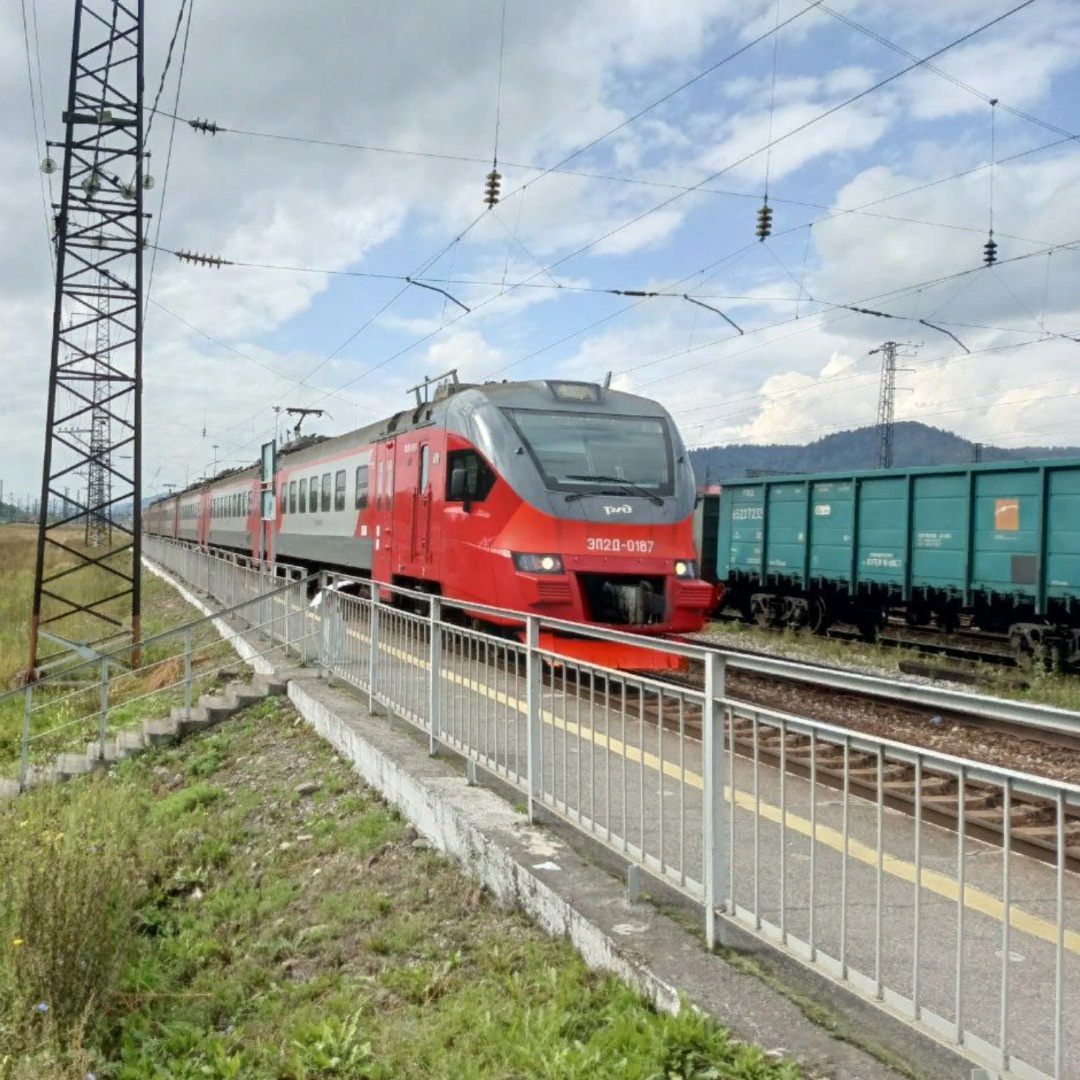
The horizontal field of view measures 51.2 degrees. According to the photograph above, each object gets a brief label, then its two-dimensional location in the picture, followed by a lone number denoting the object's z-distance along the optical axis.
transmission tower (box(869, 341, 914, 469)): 53.98
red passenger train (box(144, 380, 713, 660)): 11.02
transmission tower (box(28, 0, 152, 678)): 17.97
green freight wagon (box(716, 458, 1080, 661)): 14.54
